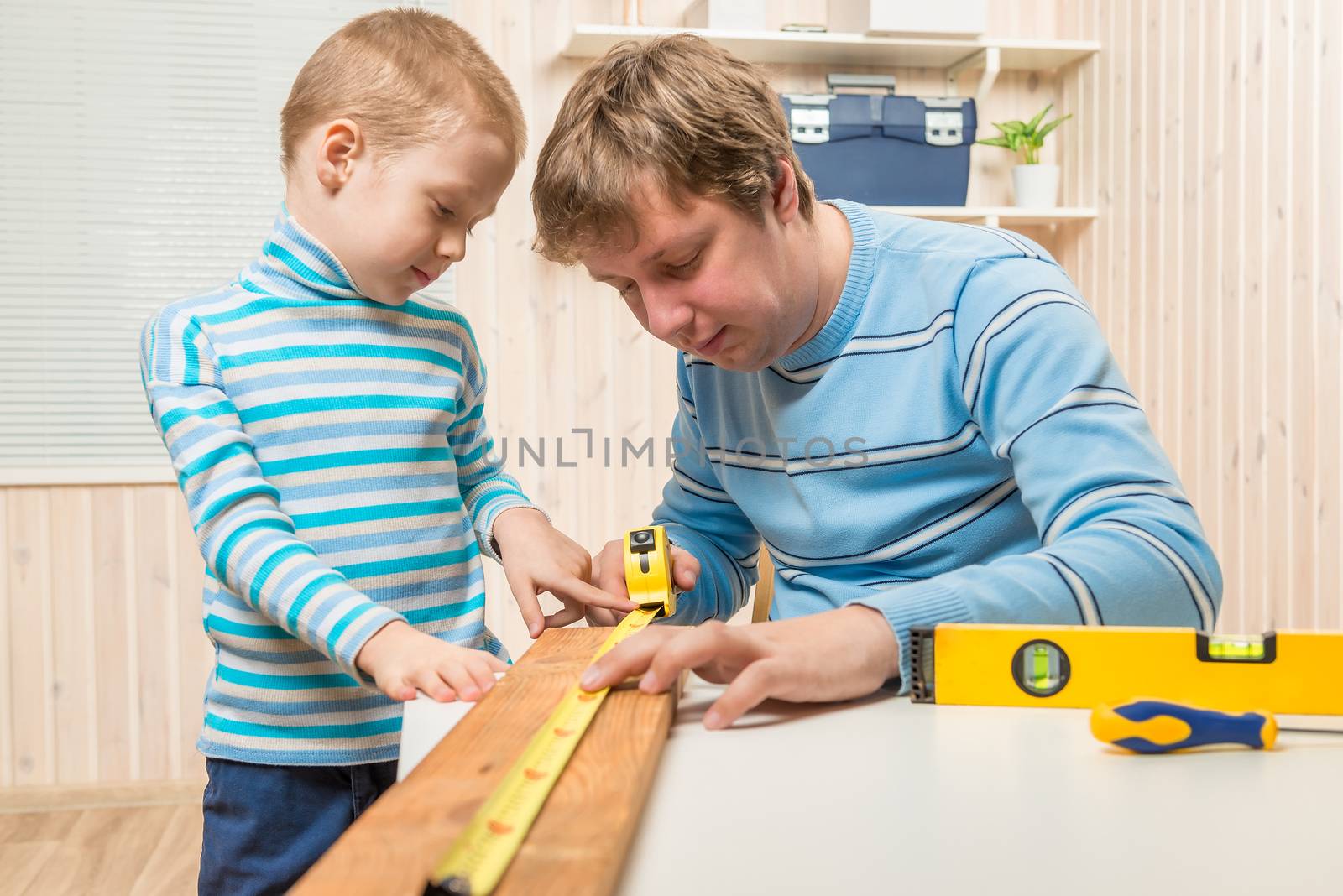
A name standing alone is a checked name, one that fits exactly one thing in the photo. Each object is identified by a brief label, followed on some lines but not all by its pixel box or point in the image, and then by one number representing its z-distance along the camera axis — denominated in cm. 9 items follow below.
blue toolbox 272
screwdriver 64
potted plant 286
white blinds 267
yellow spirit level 71
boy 108
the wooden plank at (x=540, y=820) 45
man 82
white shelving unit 269
